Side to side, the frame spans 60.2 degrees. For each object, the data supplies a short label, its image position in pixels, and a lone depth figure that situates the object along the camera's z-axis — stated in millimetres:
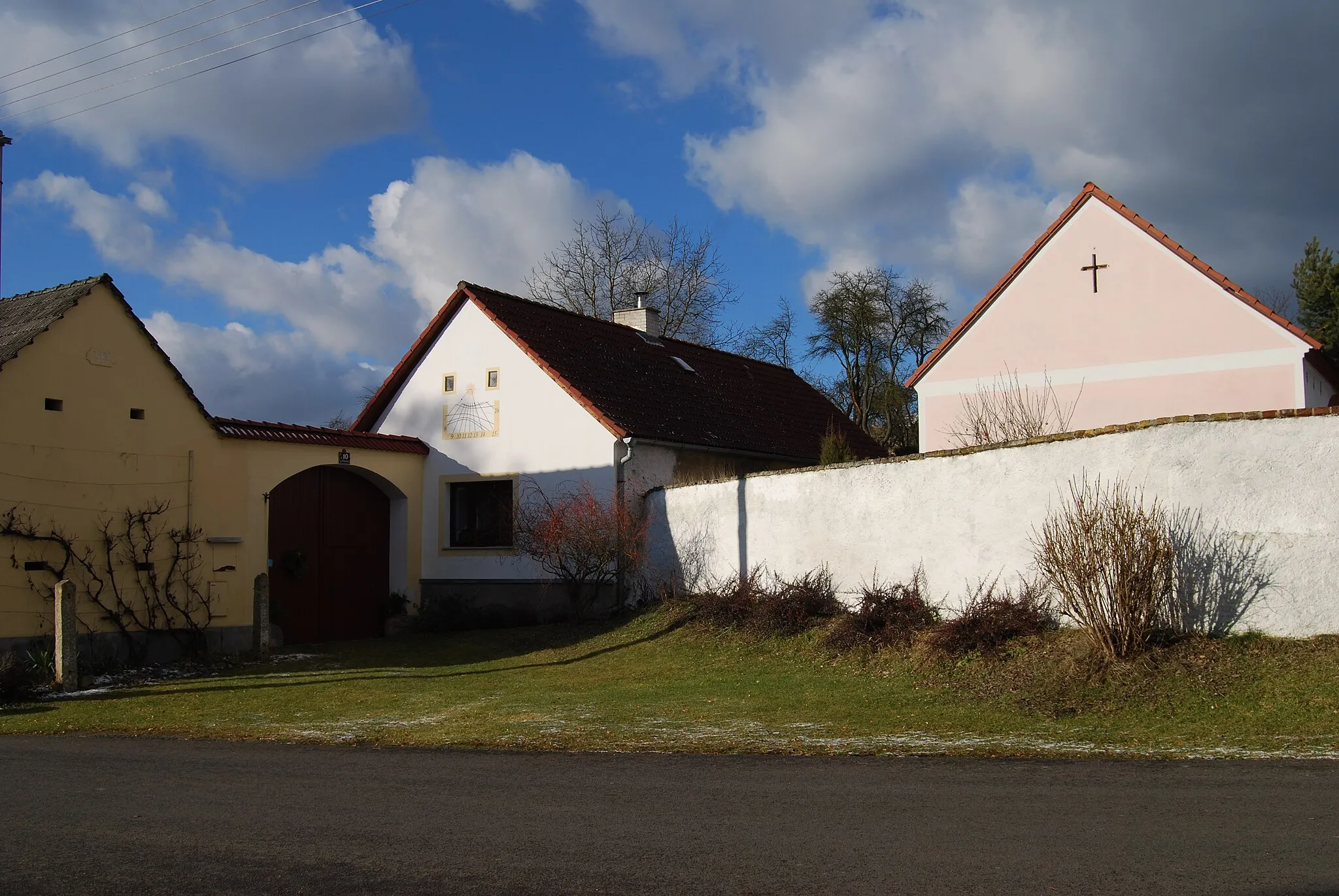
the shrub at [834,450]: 21906
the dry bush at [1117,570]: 11602
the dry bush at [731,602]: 17031
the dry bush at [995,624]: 13039
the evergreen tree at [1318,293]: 28938
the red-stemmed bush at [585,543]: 19656
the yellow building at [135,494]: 15758
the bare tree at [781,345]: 45562
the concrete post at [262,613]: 17469
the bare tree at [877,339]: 42000
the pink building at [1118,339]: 18781
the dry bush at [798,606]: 16172
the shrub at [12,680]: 13734
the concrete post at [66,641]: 14531
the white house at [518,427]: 21328
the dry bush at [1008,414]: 20438
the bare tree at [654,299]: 41531
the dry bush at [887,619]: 14367
